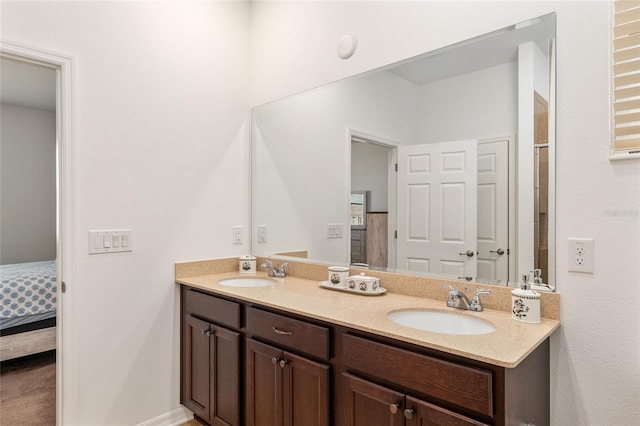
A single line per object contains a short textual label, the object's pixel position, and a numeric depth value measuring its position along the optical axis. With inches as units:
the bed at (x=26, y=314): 114.2
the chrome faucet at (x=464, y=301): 58.9
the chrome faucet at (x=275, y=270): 91.4
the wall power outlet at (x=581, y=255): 50.8
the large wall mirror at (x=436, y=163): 57.0
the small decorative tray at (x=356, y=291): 70.4
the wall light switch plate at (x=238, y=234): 99.0
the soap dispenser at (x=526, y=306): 52.2
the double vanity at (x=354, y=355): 43.3
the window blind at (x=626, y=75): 47.2
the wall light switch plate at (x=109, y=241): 74.9
